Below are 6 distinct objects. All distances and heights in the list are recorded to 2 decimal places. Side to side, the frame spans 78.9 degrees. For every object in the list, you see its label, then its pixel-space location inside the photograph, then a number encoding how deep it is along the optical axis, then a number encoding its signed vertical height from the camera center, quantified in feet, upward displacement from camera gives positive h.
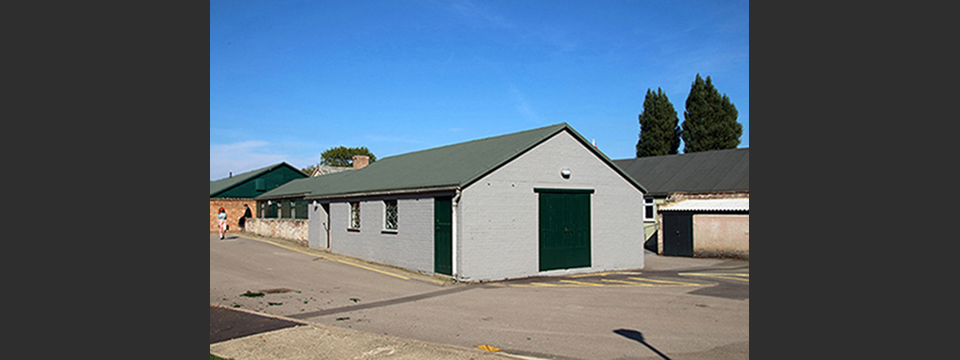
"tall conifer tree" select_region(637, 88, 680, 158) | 179.22 +19.04
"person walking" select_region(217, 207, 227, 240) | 93.56 -4.84
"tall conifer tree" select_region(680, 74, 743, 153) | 167.12 +19.90
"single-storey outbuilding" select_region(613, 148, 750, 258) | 77.77 +0.85
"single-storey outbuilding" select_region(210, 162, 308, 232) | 129.74 +0.70
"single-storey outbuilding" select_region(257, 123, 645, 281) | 49.70 -2.13
